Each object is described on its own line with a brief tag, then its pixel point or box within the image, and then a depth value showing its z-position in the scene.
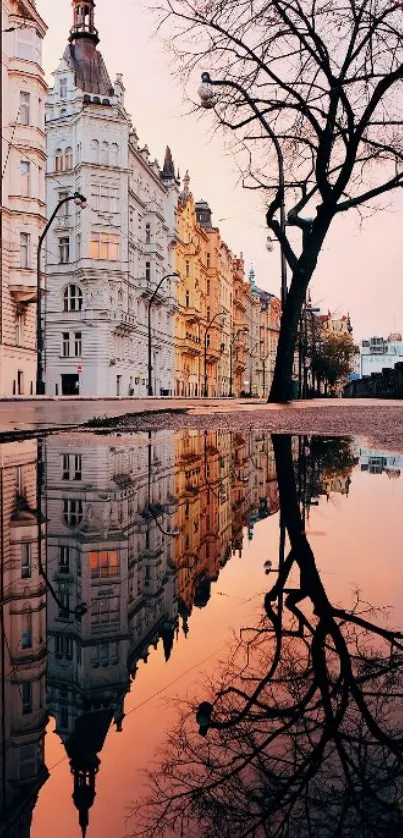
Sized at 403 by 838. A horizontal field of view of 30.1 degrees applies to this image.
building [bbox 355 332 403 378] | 190.50
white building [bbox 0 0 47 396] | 35.41
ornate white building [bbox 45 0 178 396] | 52.38
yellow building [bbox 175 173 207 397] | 73.50
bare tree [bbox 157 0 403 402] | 13.02
